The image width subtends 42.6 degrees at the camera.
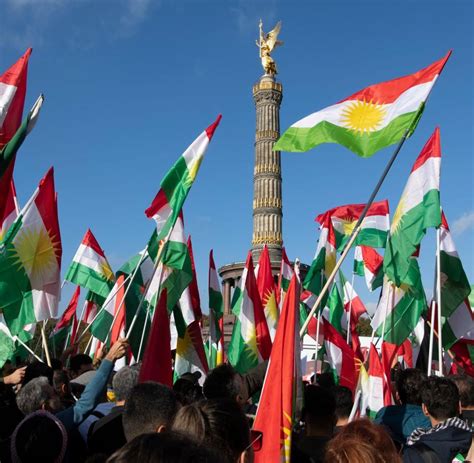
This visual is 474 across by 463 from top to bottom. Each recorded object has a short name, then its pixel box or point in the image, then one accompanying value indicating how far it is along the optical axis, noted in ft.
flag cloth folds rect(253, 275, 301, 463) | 8.68
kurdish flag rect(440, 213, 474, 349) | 23.09
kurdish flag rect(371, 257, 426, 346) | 22.65
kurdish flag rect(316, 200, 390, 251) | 32.27
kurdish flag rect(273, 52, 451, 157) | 17.81
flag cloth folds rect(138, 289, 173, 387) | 10.72
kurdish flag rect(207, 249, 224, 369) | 33.94
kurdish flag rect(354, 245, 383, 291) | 34.37
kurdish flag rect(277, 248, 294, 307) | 39.55
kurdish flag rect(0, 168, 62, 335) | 21.04
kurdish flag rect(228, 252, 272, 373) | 23.62
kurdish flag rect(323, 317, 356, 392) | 23.63
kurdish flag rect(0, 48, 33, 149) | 19.60
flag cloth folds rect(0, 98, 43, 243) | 17.70
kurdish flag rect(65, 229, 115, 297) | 33.65
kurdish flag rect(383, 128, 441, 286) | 20.47
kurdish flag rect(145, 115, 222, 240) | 22.84
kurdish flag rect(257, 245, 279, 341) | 30.81
